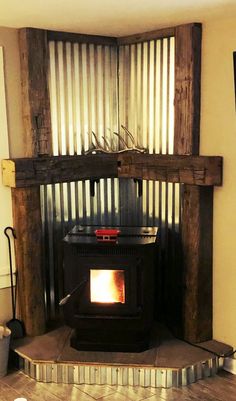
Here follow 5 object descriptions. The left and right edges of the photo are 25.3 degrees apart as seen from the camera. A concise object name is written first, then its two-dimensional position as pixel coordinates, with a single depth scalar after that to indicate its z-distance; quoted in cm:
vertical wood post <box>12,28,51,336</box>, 322
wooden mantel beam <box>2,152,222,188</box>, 312
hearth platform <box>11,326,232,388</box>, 307
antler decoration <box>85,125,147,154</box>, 358
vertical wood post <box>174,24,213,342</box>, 313
